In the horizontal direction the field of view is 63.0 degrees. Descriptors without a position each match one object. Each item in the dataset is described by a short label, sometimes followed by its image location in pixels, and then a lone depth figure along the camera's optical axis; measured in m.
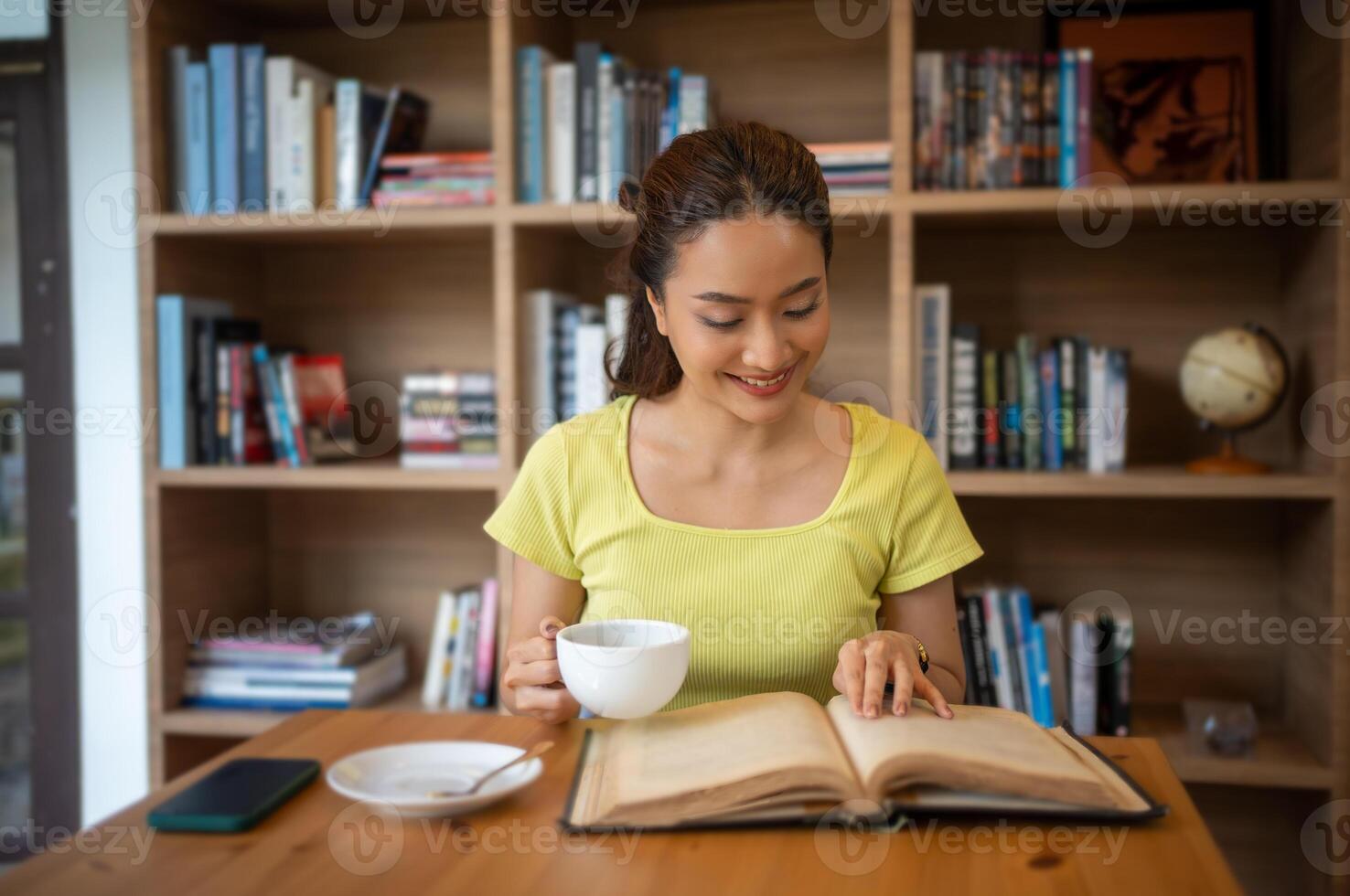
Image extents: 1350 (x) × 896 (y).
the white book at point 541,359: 2.06
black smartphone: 0.81
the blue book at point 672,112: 2.02
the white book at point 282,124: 2.12
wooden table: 0.73
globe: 1.89
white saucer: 0.82
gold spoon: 0.84
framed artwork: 2.03
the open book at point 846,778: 0.80
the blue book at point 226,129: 2.14
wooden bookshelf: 1.89
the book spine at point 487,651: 2.16
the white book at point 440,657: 2.21
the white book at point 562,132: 2.03
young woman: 1.29
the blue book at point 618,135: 2.01
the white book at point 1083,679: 1.99
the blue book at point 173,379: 2.14
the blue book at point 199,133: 2.15
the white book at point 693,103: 2.00
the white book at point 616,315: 2.03
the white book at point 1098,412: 1.96
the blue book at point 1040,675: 1.97
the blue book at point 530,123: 2.02
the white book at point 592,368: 2.04
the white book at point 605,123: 2.01
